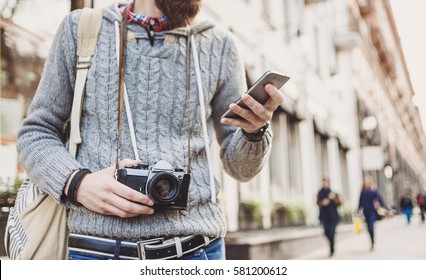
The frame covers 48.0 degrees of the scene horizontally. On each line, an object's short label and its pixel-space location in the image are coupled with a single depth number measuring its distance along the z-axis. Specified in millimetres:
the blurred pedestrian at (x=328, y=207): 6152
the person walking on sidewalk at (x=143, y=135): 959
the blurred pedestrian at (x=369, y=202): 5863
